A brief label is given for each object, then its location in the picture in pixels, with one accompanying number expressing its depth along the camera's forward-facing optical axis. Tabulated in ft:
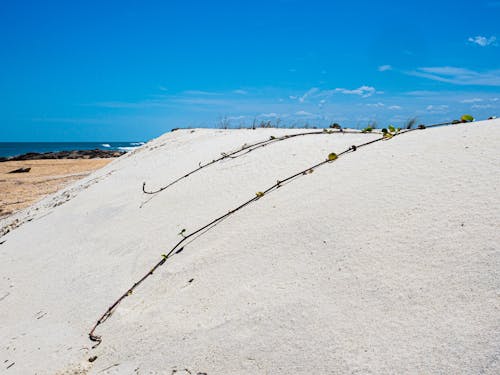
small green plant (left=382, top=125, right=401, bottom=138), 11.21
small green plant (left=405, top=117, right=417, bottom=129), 13.16
